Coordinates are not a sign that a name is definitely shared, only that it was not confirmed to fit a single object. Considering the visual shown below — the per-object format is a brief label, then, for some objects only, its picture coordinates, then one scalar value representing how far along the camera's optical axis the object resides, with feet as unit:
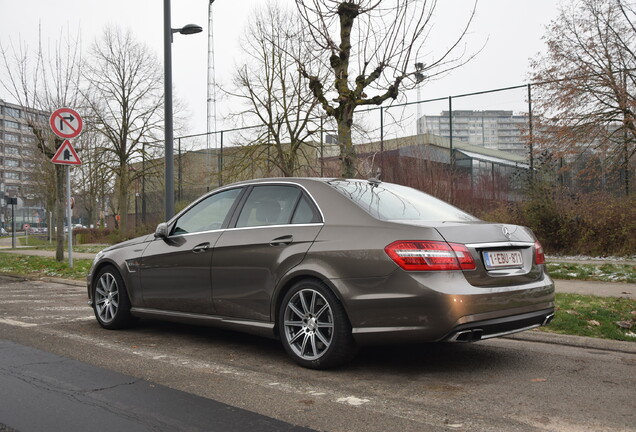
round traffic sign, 41.16
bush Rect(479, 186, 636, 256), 47.93
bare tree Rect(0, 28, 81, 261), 53.62
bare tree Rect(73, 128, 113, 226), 108.88
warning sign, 41.93
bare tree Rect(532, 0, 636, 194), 55.21
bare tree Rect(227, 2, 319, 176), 83.15
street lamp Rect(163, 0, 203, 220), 37.11
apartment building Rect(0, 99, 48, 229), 379.35
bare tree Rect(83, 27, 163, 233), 113.39
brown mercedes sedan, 14.19
